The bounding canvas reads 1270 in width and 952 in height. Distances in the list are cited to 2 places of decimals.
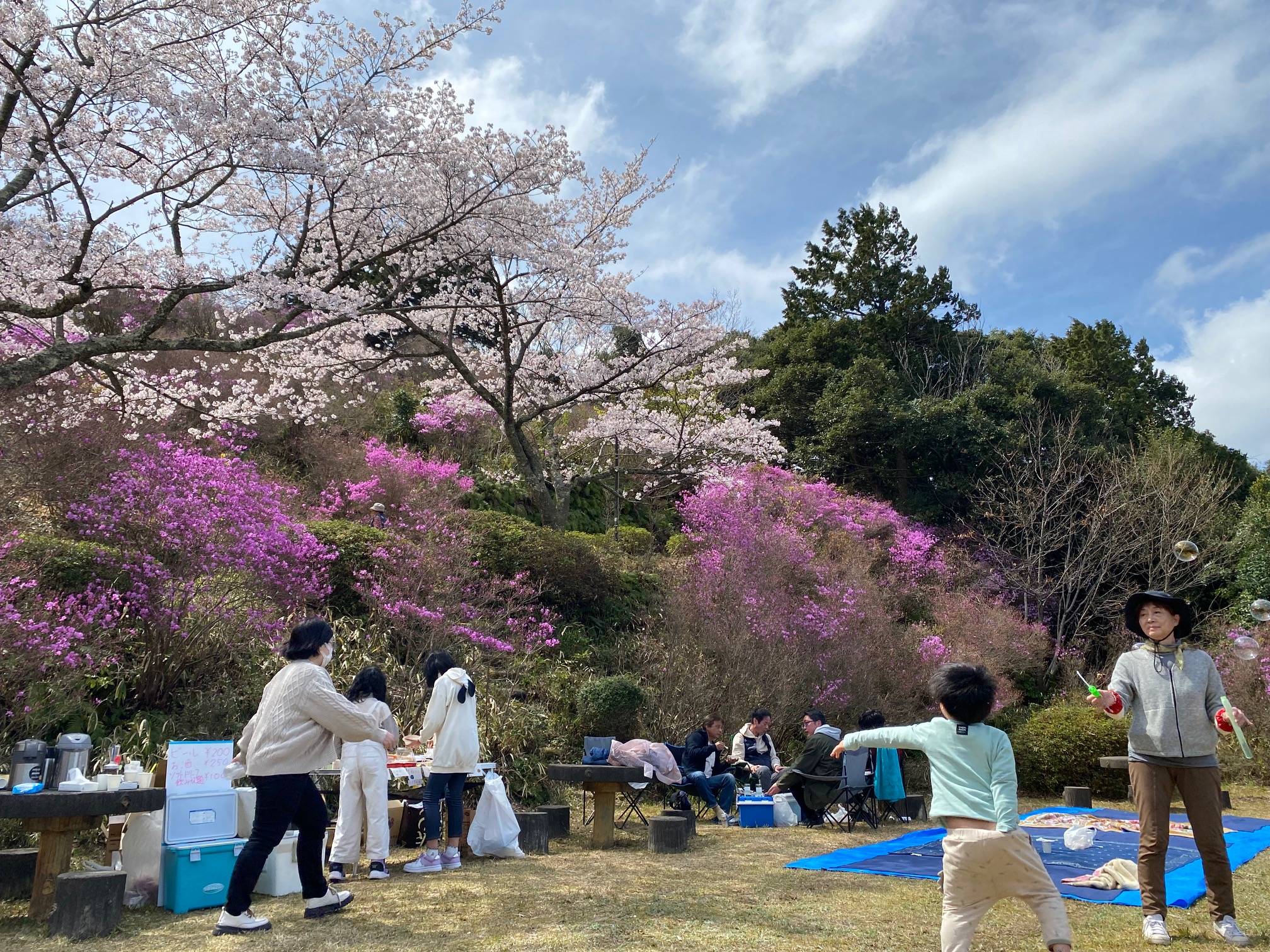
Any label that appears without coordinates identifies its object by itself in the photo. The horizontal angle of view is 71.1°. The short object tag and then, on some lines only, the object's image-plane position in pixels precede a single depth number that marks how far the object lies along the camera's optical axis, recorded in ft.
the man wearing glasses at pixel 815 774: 24.66
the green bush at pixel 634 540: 44.68
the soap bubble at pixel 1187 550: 15.76
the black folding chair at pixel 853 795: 24.45
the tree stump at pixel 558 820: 20.89
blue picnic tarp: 15.13
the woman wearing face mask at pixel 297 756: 12.16
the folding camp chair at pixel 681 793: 25.67
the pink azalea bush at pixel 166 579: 20.65
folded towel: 15.39
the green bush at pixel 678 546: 44.52
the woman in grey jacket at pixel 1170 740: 12.23
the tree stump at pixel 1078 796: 28.37
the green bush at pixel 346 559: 31.22
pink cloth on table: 22.06
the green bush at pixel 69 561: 22.34
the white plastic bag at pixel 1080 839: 19.19
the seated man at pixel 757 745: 27.37
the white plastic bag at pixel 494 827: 18.34
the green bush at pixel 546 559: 35.65
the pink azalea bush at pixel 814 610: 32.73
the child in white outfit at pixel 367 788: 15.84
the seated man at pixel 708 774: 25.14
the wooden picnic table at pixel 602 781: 19.72
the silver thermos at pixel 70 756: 12.91
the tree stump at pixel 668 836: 19.72
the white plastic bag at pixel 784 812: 24.53
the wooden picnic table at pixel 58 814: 12.19
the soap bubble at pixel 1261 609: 13.42
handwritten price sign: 14.02
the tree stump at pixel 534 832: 19.20
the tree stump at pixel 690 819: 20.43
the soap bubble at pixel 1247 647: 14.34
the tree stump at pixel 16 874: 13.93
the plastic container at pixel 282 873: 14.60
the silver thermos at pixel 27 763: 12.62
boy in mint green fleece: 9.36
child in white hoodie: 16.96
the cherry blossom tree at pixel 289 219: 20.53
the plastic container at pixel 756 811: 24.25
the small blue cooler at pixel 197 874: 13.58
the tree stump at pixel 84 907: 11.79
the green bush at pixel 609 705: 27.07
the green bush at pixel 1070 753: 33.32
